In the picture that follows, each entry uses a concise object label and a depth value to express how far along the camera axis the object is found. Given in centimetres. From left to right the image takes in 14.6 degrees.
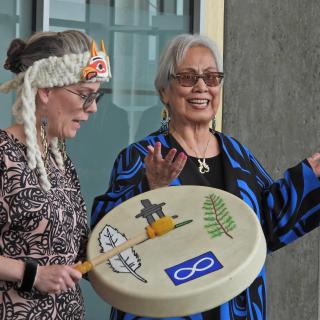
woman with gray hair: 496
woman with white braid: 398
